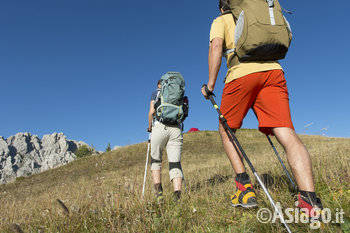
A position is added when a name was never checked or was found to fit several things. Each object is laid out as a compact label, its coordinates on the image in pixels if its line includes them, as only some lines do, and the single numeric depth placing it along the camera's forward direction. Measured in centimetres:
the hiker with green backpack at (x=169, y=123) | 461
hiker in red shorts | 248
